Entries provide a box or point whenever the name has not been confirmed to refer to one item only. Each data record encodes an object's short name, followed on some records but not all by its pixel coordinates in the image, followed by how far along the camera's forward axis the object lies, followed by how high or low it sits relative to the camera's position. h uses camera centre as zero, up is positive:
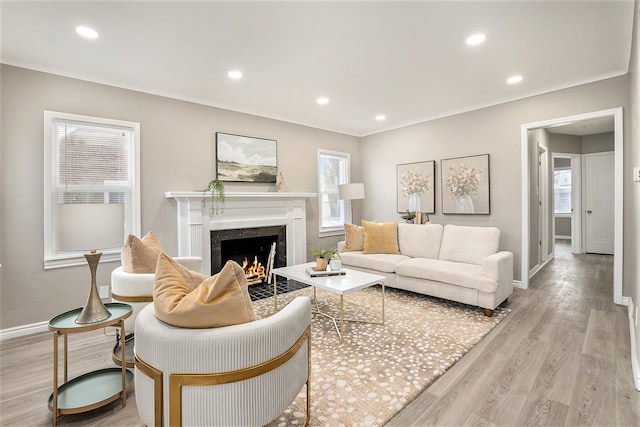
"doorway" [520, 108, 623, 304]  3.31 +0.34
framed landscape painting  4.22 +0.80
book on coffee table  3.13 -0.62
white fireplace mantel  3.79 -0.05
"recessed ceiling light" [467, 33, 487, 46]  2.54 +1.47
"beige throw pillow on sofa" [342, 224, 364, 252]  4.73 -0.41
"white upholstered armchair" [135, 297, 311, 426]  1.25 -0.67
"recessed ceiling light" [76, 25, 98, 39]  2.38 +1.45
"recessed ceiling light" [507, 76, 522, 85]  3.41 +1.51
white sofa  3.22 -0.64
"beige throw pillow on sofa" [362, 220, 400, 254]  4.51 -0.39
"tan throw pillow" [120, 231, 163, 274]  2.40 -0.35
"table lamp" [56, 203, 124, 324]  1.72 -0.10
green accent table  1.68 -1.08
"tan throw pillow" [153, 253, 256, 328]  1.28 -0.38
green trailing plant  3.96 +0.27
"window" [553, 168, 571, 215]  8.82 +0.61
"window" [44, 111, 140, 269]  2.99 +0.50
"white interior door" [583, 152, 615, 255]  6.27 +0.18
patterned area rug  1.80 -1.13
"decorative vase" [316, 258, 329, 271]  3.23 -0.54
